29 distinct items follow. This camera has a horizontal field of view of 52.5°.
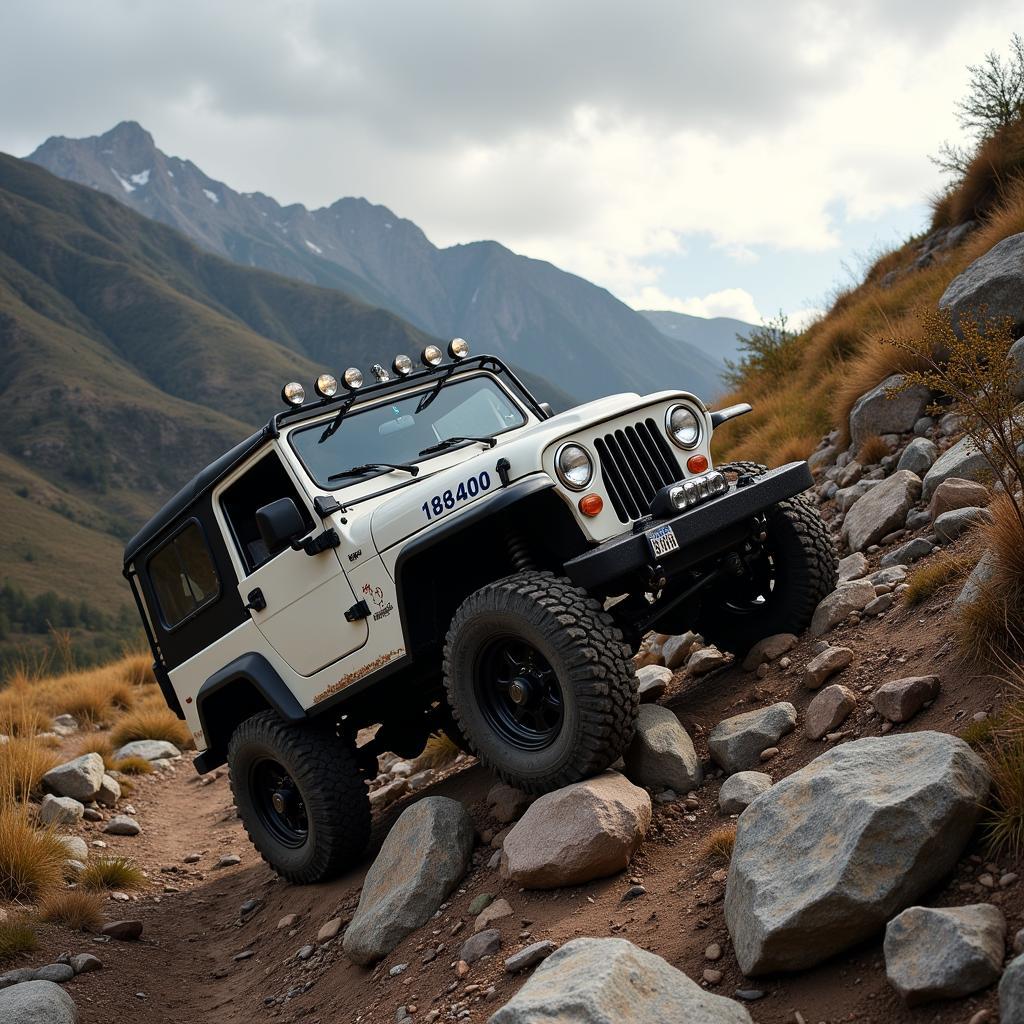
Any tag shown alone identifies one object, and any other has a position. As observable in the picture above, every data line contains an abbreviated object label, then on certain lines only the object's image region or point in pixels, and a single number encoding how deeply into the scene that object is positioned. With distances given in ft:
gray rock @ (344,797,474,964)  15.61
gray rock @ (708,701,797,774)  15.85
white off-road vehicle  15.16
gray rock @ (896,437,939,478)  24.56
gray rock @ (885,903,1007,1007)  8.86
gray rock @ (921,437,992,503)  20.71
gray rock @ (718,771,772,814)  14.62
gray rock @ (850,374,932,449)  27.84
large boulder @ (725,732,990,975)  10.15
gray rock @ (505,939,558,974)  12.47
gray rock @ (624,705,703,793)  15.80
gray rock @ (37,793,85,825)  28.07
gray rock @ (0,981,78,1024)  15.47
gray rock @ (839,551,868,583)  21.40
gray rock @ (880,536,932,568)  20.22
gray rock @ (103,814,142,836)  28.86
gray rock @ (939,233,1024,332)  25.43
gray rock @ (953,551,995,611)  14.78
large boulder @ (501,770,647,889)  13.84
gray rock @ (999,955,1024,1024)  7.95
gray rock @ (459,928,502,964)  13.48
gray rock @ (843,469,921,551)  22.68
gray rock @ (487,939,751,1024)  9.44
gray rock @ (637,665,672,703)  19.61
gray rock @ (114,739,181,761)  36.55
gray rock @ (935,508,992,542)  18.85
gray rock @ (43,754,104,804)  30.12
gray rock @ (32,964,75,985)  17.75
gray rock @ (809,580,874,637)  18.58
